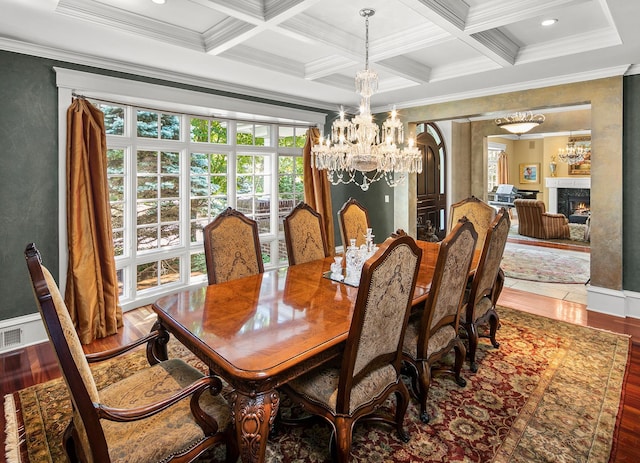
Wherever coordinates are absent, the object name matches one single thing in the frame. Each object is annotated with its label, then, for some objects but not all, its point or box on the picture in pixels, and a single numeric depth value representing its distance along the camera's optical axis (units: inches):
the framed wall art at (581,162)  440.5
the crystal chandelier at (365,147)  114.5
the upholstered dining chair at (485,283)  98.8
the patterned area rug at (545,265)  205.9
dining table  55.5
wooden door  281.3
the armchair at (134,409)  45.0
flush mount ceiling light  279.6
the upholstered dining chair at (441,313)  79.1
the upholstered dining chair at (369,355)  60.5
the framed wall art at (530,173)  491.2
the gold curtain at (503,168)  506.0
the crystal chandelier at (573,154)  414.0
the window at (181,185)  153.5
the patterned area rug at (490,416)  73.9
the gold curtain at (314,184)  206.1
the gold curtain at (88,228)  125.7
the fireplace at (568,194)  438.0
